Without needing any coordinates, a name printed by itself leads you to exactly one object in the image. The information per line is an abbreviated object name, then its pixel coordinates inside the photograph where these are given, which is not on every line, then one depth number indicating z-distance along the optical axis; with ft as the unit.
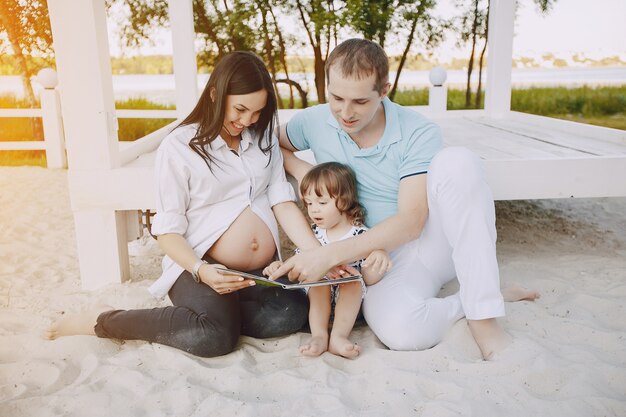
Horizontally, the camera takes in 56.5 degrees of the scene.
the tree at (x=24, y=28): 25.86
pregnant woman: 6.70
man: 6.38
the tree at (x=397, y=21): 24.58
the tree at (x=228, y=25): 24.73
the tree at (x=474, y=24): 26.94
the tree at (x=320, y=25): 24.57
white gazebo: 8.22
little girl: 6.77
